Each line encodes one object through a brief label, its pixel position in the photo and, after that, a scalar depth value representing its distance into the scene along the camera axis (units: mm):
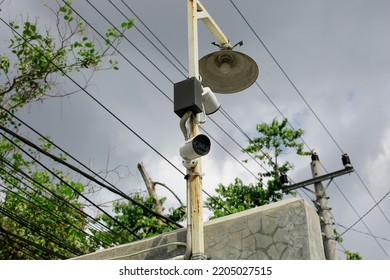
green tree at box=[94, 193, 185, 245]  19172
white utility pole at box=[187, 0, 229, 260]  5090
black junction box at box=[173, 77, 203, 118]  5453
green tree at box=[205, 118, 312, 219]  21031
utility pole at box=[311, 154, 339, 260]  13422
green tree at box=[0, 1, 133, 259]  13172
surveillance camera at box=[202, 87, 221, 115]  5758
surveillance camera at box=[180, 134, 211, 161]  5141
